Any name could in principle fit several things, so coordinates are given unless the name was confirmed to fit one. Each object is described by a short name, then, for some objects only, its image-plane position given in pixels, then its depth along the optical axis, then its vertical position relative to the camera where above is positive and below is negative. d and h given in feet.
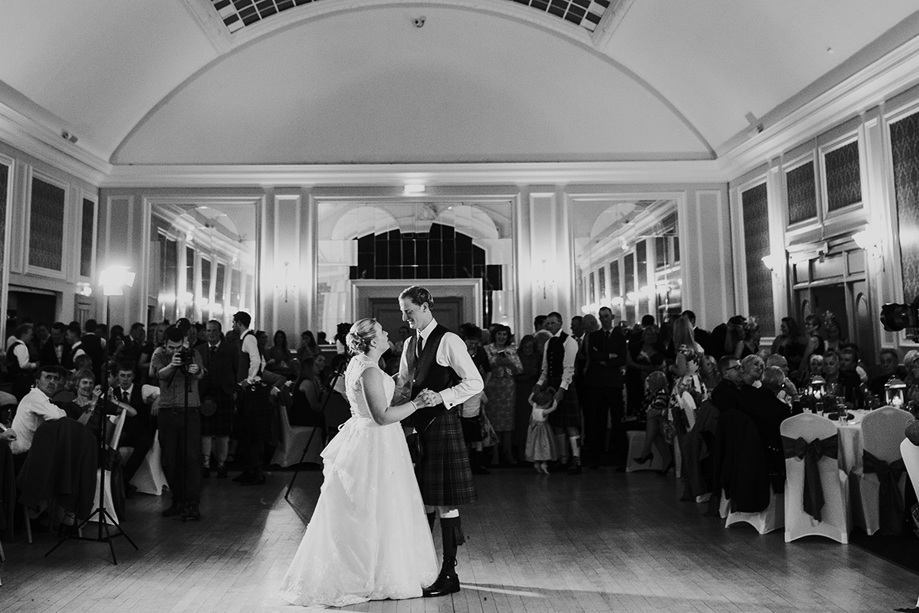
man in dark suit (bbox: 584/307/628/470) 27.35 -1.08
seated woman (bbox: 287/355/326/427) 28.25 -1.44
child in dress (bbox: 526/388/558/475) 25.77 -2.50
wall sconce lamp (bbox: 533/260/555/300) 39.81 +3.82
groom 13.34 -1.06
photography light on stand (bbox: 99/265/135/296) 20.04 +2.13
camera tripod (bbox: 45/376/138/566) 16.71 -3.14
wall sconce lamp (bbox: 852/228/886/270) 27.89 +3.80
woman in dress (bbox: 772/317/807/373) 28.45 +0.32
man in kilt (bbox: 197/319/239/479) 23.72 -0.58
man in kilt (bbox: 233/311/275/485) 24.71 -1.55
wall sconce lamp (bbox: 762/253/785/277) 35.12 +3.92
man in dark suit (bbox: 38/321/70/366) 28.17 +0.63
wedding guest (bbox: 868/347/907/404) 23.22 -0.60
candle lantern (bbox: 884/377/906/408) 19.10 -1.01
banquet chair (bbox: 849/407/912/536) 16.89 -2.14
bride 12.88 -2.44
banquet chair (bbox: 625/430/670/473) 26.53 -3.28
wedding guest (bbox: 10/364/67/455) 17.52 -1.06
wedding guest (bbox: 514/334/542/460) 28.25 -1.05
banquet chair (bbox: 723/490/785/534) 17.58 -3.55
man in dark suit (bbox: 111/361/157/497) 22.21 -1.64
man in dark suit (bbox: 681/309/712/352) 34.35 +0.75
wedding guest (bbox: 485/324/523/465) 27.35 -0.97
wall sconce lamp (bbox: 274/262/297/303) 39.45 +3.63
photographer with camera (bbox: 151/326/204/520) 19.65 -1.54
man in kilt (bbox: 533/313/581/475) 25.75 -0.89
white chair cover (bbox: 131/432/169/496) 22.90 -3.13
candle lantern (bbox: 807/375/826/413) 20.13 -0.92
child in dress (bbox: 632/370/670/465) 25.08 -1.82
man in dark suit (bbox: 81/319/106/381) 28.58 +0.54
